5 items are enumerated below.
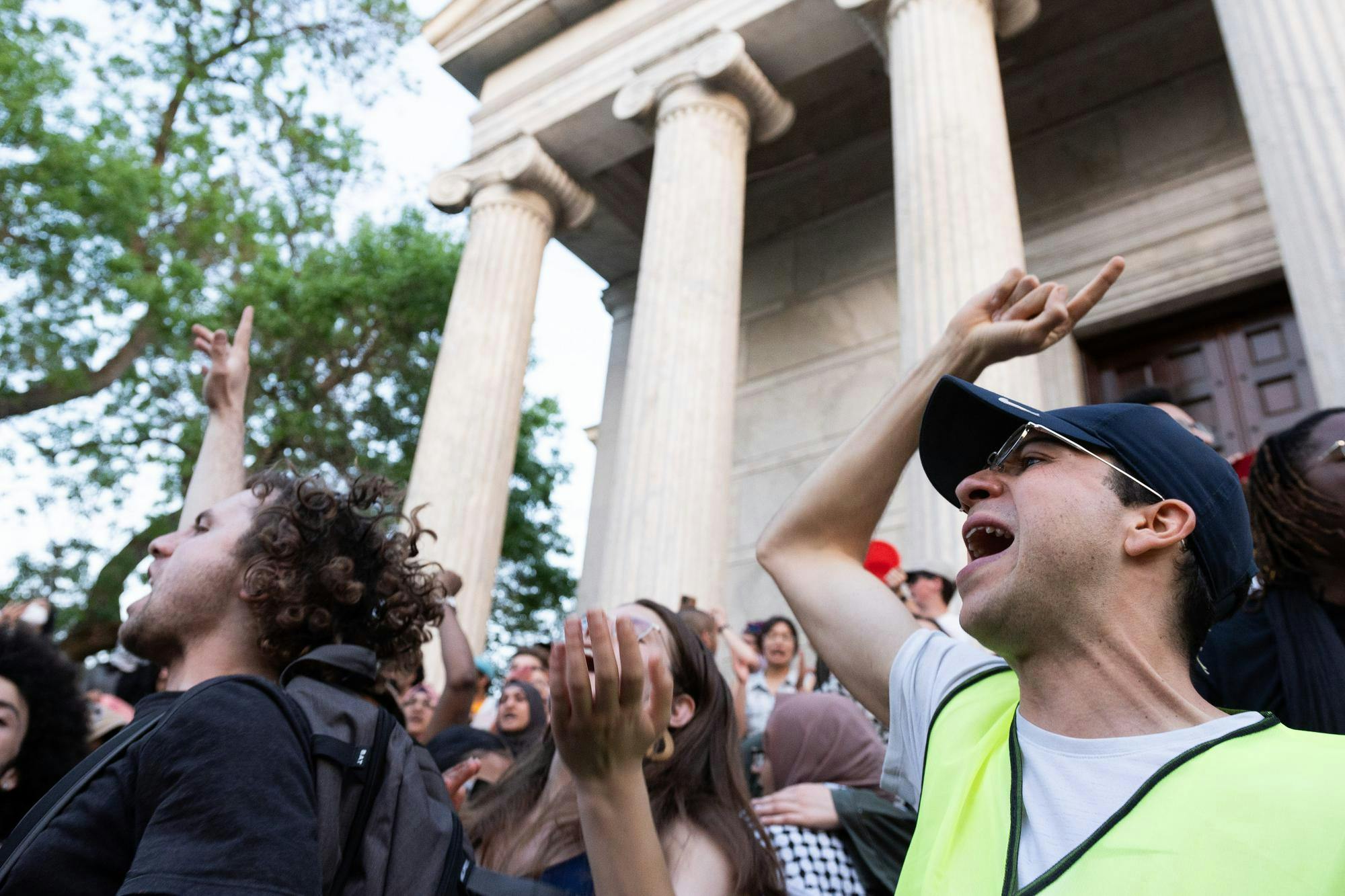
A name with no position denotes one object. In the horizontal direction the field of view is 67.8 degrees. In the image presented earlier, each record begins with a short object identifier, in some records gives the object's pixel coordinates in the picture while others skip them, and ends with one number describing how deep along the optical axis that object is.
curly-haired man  1.65
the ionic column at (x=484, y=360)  11.02
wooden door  10.15
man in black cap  1.34
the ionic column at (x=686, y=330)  9.13
